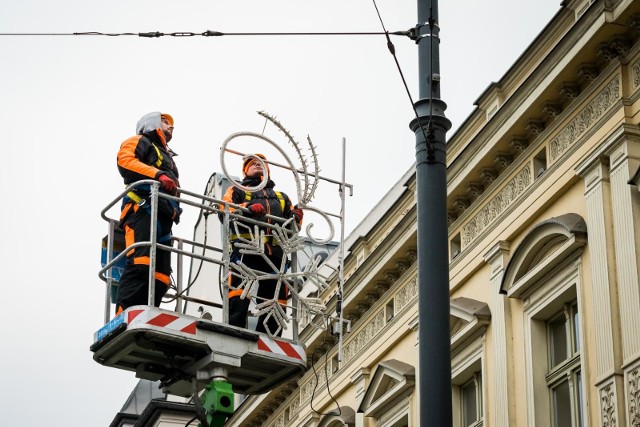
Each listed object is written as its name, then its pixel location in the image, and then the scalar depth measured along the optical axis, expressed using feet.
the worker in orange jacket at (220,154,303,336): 43.42
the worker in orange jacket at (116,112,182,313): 41.37
